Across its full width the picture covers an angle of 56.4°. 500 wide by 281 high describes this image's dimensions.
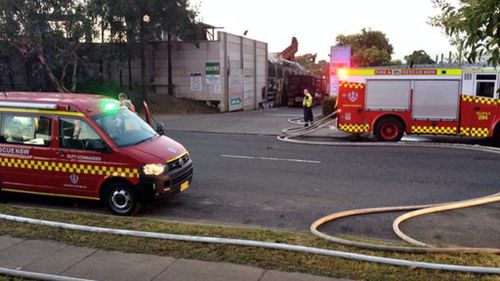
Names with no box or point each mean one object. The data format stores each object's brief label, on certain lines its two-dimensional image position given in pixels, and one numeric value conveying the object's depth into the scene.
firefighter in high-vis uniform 20.05
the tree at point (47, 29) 24.23
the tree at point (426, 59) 42.06
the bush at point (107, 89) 28.98
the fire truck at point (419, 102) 14.95
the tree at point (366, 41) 62.50
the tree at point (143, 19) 26.14
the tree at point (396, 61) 63.86
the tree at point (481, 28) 3.24
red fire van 7.47
